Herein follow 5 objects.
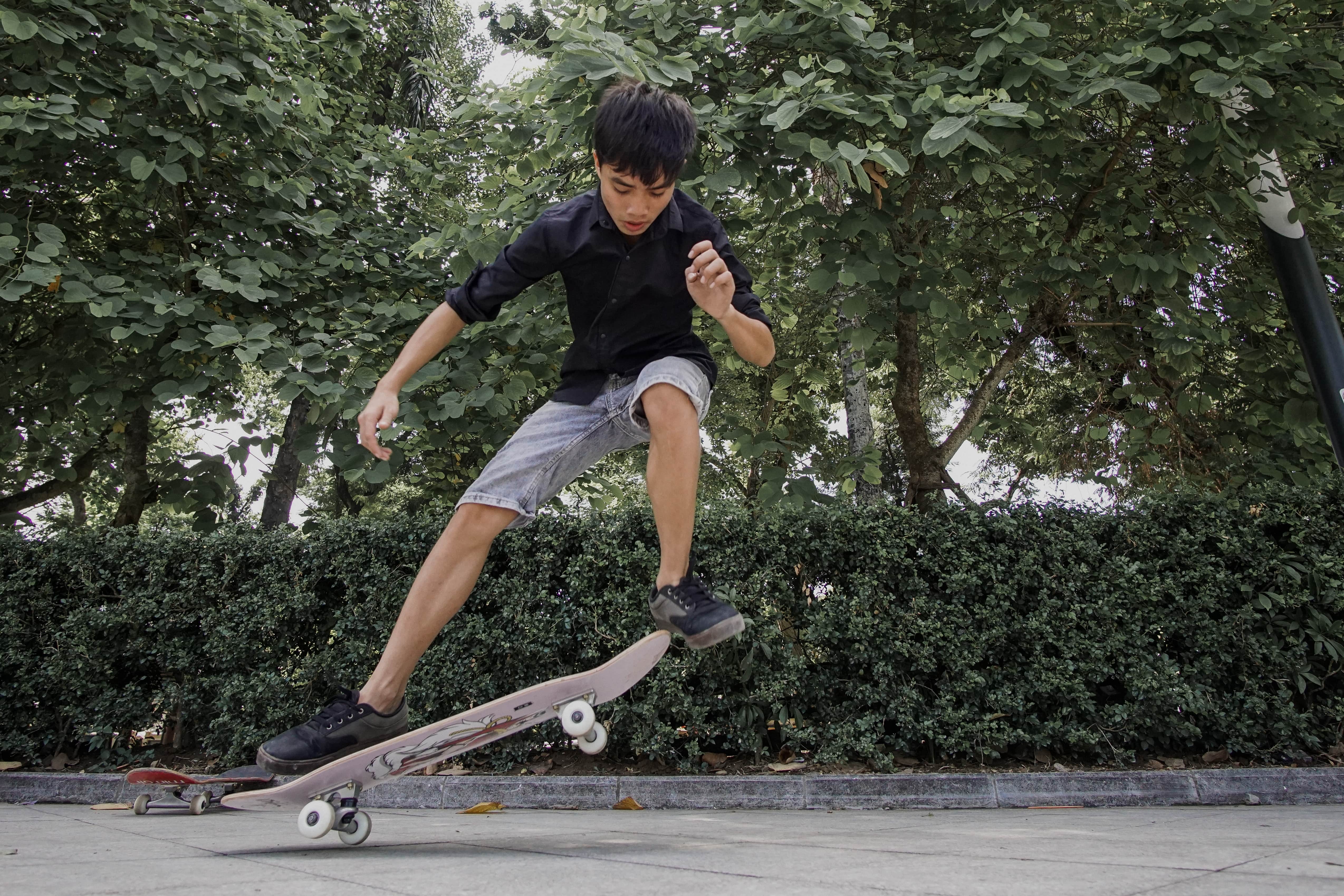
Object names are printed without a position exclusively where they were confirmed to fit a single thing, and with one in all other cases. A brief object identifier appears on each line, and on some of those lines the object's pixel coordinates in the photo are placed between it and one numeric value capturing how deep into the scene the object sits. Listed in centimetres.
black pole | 558
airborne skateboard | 311
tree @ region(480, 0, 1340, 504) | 522
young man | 303
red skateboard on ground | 397
